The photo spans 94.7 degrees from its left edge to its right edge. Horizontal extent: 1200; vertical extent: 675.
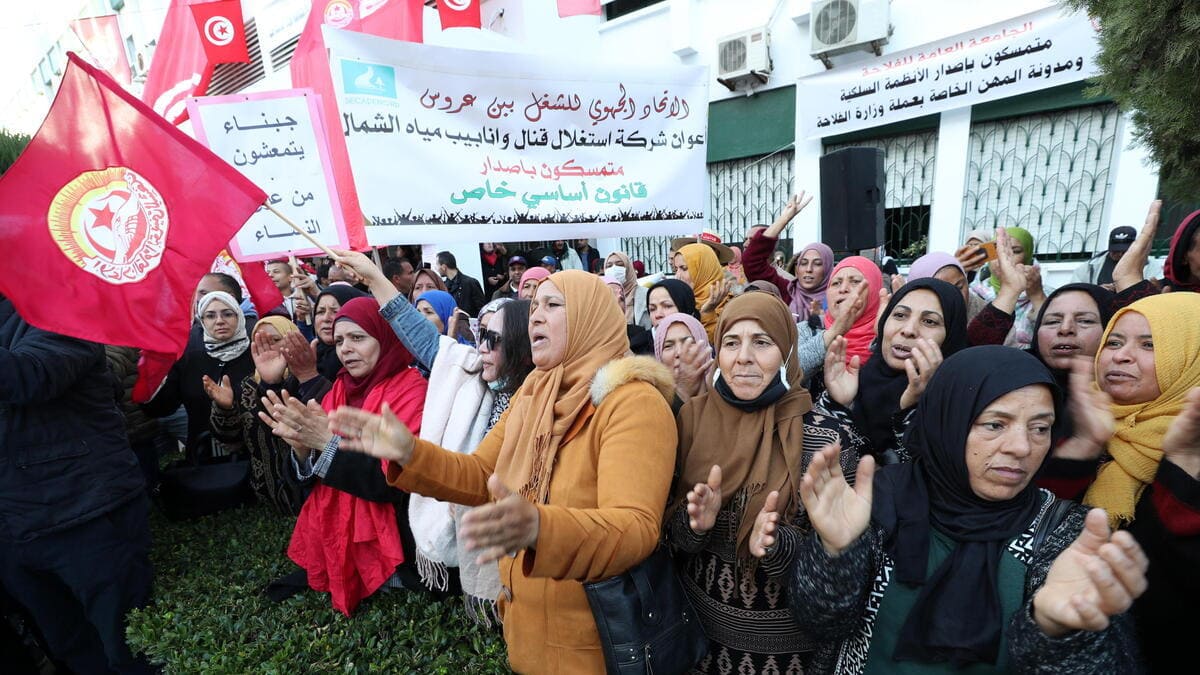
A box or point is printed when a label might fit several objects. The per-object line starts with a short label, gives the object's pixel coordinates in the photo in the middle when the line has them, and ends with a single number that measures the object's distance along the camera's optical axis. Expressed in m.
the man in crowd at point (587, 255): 9.85
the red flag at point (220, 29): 6.52
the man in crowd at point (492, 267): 9.41
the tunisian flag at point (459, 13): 6.38
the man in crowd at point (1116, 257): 4.84
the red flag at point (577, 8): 7.13
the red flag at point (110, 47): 8.50
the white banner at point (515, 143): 3.37
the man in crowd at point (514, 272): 7.61
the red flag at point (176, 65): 6.58
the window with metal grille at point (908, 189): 6.75
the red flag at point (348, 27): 4.17
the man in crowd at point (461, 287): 6.77
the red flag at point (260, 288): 3.68
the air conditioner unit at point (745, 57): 7.45
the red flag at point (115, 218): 2.16
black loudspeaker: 3.93
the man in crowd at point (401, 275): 5.91
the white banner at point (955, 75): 5.53
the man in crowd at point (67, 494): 2.08
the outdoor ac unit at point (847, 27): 6.49
